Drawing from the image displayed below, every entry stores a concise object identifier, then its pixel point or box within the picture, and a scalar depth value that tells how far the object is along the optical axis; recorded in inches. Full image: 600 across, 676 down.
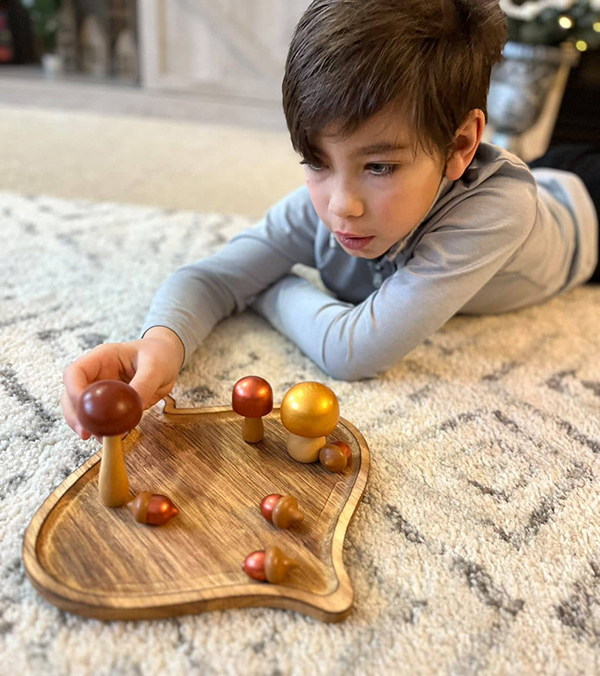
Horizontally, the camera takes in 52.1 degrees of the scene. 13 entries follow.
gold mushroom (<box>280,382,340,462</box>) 21.3
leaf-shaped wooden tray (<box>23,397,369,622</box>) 17.3
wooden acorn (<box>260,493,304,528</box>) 19.4
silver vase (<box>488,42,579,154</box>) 64.6
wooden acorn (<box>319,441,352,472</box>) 21.9
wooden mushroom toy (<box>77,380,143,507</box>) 17.6
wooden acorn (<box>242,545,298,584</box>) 17.6
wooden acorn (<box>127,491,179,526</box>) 19.2
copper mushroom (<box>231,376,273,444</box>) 22.1
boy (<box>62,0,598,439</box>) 22.1
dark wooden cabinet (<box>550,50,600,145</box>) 73.0
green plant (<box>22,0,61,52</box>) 88.5
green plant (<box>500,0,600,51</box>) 63.4
